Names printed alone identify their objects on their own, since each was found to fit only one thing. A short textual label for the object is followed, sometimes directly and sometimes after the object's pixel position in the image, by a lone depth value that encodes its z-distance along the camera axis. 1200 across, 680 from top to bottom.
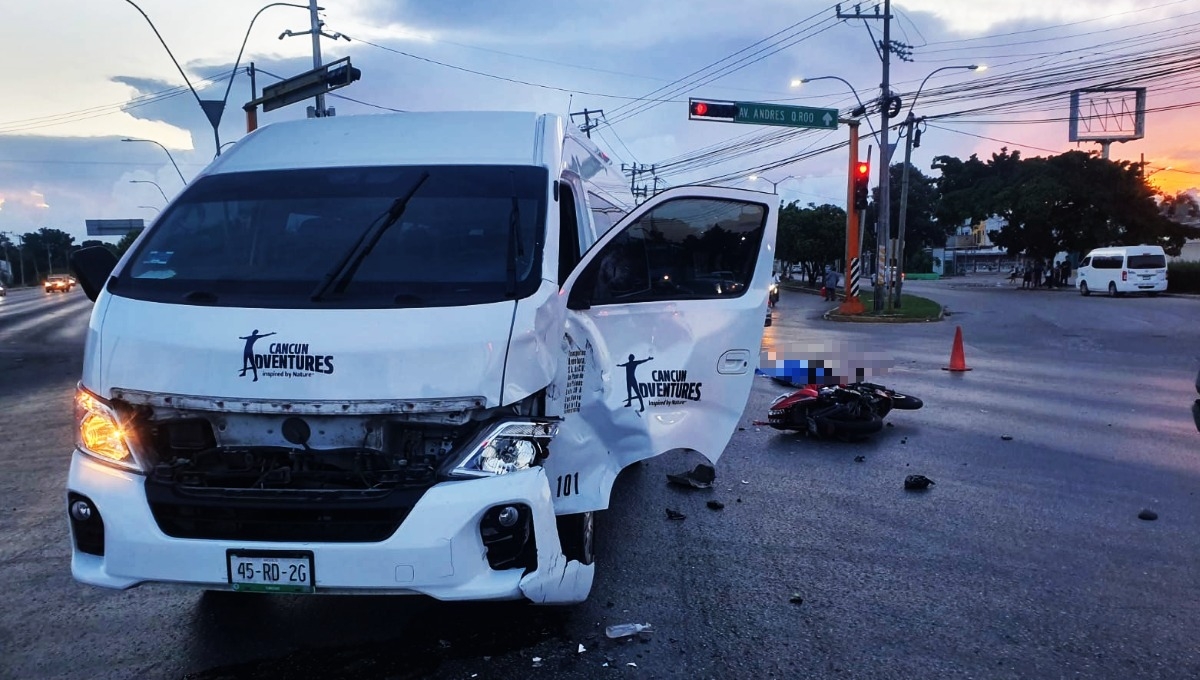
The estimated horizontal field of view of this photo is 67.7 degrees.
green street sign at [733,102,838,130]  25.75
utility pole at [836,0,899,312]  29.33
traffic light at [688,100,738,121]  25.31
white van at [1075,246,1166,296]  36.84
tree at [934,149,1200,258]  47.16
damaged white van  3.38
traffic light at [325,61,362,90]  20.81
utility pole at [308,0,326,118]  29.55
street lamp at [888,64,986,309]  32.28
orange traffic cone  14.25
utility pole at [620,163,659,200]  52.91
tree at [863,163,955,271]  85.43
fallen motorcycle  8.63
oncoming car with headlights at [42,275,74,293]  62.16
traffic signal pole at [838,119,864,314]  29.83
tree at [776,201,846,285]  58.41
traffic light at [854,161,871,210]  27.98
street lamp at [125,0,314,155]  23.28
